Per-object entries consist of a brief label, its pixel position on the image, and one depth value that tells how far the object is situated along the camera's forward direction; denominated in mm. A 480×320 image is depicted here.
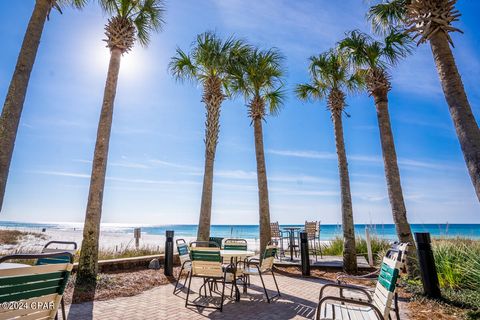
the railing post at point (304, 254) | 8180
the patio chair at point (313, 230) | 11281
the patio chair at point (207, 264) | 4828
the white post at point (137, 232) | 13984
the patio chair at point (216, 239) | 9031
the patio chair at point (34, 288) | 1806
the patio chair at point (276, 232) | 11695
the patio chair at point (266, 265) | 5309
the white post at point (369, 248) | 9086
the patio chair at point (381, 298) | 2396
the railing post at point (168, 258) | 7691
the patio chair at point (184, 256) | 5964
